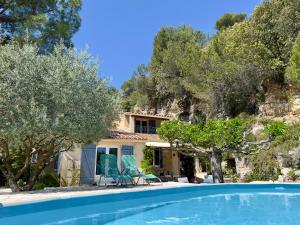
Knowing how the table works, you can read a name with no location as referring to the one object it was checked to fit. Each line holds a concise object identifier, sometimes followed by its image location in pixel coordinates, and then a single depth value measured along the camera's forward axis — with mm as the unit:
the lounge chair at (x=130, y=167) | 12161
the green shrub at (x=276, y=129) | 13216
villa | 13514
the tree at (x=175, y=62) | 24344
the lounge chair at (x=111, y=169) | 11885
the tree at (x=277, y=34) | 20444
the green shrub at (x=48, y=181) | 12165
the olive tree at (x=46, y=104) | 9252
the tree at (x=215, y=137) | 13698
